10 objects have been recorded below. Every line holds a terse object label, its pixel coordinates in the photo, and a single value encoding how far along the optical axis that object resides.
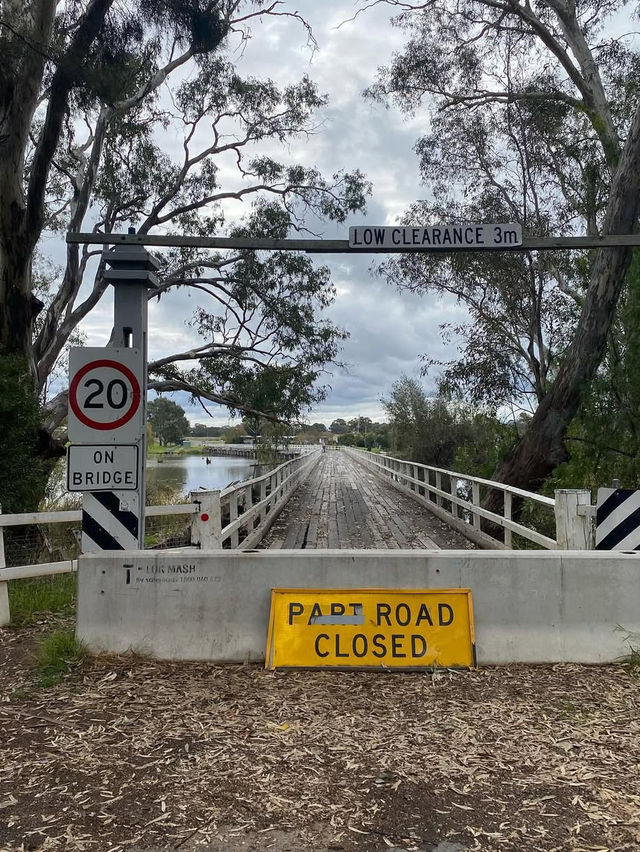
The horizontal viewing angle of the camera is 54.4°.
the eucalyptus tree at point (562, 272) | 11.95
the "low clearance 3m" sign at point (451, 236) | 5.71
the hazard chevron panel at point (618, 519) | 5.46
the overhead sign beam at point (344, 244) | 5.70
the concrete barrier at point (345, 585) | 4.65
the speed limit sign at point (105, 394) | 5.05
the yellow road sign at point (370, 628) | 4.53
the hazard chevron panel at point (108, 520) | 5.15
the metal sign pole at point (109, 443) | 5.04
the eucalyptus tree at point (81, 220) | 10.95
